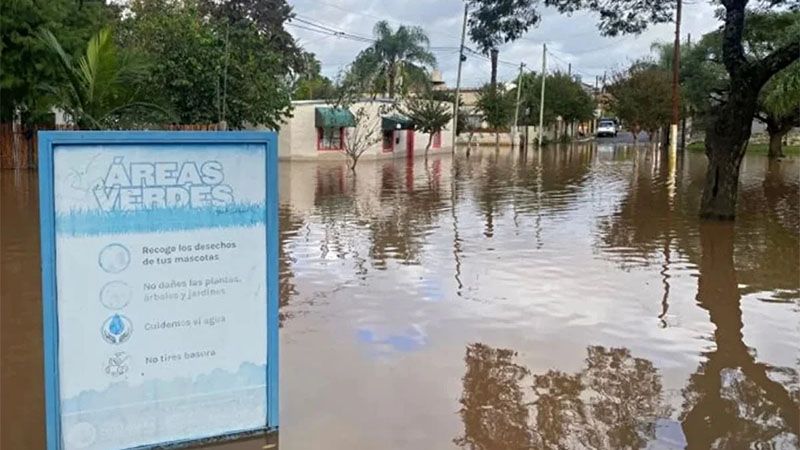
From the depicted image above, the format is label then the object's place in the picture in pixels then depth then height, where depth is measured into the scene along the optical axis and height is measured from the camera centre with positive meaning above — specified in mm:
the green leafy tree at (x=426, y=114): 41531 +2026
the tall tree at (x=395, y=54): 46281 +5884
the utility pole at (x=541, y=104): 56562 +3523
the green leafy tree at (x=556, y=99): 60250 +4251
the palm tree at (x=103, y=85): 10852 +979
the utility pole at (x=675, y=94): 34406 +2686
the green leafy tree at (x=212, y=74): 21297 +2110
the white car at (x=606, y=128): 79688 +2581
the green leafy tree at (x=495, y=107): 54438 +3196
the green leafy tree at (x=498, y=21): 15672 +2727
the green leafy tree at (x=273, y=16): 48750 +8780
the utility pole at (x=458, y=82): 45781 +4148
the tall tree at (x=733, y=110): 13070 +768
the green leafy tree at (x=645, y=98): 53781 +3937
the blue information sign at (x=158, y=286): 3520 -680
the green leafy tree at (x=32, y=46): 18953 +2574
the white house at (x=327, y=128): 35688 +1078
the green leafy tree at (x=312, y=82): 44100 +4420
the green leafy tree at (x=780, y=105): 25470 +1936
